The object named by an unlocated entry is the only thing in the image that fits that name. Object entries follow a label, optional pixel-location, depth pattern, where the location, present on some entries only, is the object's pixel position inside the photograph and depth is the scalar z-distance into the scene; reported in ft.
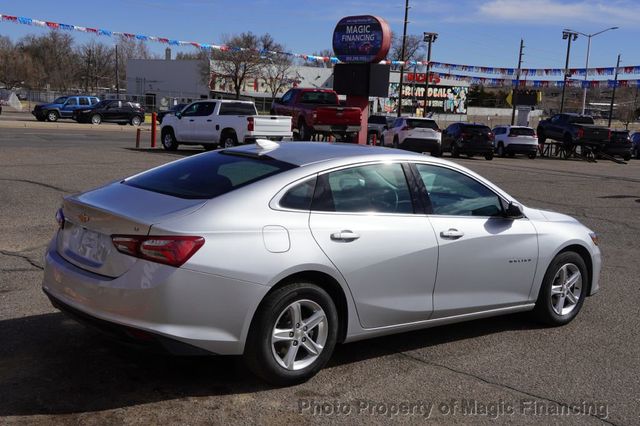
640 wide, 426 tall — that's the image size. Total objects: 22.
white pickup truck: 64.23
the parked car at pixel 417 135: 85.10
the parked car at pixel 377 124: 110.42
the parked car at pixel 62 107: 130.00
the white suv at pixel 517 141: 102.99
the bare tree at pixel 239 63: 224.12
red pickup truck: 71.77
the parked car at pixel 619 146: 109.40
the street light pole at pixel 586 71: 178.64
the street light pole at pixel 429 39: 184.54
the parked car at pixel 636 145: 126.00
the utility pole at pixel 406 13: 157.89
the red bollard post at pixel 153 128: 74.44
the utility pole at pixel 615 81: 174.66
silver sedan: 12.04
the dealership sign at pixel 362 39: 80.84
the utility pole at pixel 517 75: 186.09
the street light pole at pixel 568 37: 186.49
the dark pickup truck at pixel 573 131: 107.65
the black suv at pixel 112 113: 131.45
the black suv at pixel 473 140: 90.17
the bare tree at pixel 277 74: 237.66
